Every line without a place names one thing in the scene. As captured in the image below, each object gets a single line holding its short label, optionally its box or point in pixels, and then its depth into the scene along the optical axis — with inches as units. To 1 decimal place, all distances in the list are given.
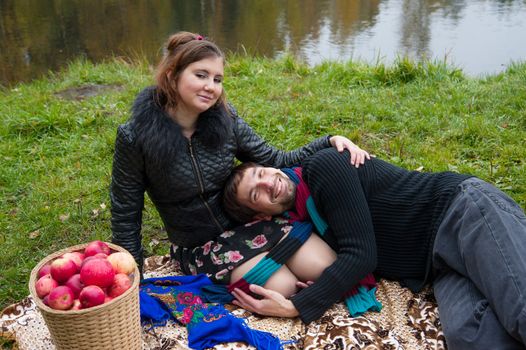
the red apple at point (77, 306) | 88.7
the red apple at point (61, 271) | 93.5
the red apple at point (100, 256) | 96.7
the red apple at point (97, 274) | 90.8
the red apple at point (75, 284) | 91.0
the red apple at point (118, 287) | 92.3
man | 94.6
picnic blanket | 105.0
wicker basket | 87.6
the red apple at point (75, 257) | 96.8
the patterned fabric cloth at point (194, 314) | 105.0
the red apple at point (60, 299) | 88.2
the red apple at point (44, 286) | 91.0
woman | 114.2
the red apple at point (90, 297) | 88.7
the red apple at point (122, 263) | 96.4
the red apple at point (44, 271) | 96.3
